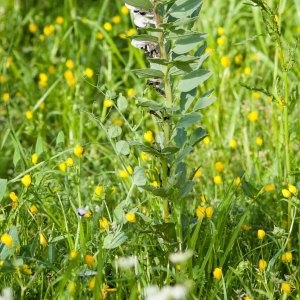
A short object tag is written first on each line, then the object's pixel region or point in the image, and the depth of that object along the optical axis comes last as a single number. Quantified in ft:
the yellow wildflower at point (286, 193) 14.71
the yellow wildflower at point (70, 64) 22.95
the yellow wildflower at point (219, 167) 18.57
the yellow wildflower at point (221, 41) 22.98
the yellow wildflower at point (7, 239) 12.97
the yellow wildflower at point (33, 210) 15.66
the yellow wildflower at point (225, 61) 22.20
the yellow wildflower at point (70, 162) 16.46
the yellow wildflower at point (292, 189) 14.89
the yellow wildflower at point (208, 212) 14.74
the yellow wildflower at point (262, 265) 13.44
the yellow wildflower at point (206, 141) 19.92
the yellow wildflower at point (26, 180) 14.82
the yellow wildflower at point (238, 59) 23.35
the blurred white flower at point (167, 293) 10.43
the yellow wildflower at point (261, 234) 14.28
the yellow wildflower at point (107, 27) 23.67
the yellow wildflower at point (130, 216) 13.75
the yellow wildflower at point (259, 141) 19.39
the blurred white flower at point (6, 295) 10.88
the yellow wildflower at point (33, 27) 25.68
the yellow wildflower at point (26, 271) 13.14
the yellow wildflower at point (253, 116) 20.31
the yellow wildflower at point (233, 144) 19.79
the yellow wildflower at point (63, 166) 17.46
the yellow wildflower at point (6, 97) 20.12
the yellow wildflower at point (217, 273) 13.24
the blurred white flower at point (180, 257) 11.19
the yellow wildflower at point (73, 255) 12.80
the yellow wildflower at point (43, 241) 14.66
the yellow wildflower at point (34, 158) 16.65
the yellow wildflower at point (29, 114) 21.01
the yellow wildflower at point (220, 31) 23.24
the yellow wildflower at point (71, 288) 11.96
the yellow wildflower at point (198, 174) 18.23
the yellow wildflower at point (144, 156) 17.37
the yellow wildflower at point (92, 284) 12.55
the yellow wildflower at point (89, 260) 13.02
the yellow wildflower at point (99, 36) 24.74
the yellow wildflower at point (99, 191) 16.11
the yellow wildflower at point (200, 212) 14.61
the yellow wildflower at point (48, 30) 24.84
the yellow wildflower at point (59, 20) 25.34
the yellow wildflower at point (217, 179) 17.99
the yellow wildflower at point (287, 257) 14.08
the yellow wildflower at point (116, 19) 25.28
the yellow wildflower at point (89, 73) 22.22
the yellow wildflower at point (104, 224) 14.15
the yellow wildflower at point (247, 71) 22.10
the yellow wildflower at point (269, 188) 16.97
